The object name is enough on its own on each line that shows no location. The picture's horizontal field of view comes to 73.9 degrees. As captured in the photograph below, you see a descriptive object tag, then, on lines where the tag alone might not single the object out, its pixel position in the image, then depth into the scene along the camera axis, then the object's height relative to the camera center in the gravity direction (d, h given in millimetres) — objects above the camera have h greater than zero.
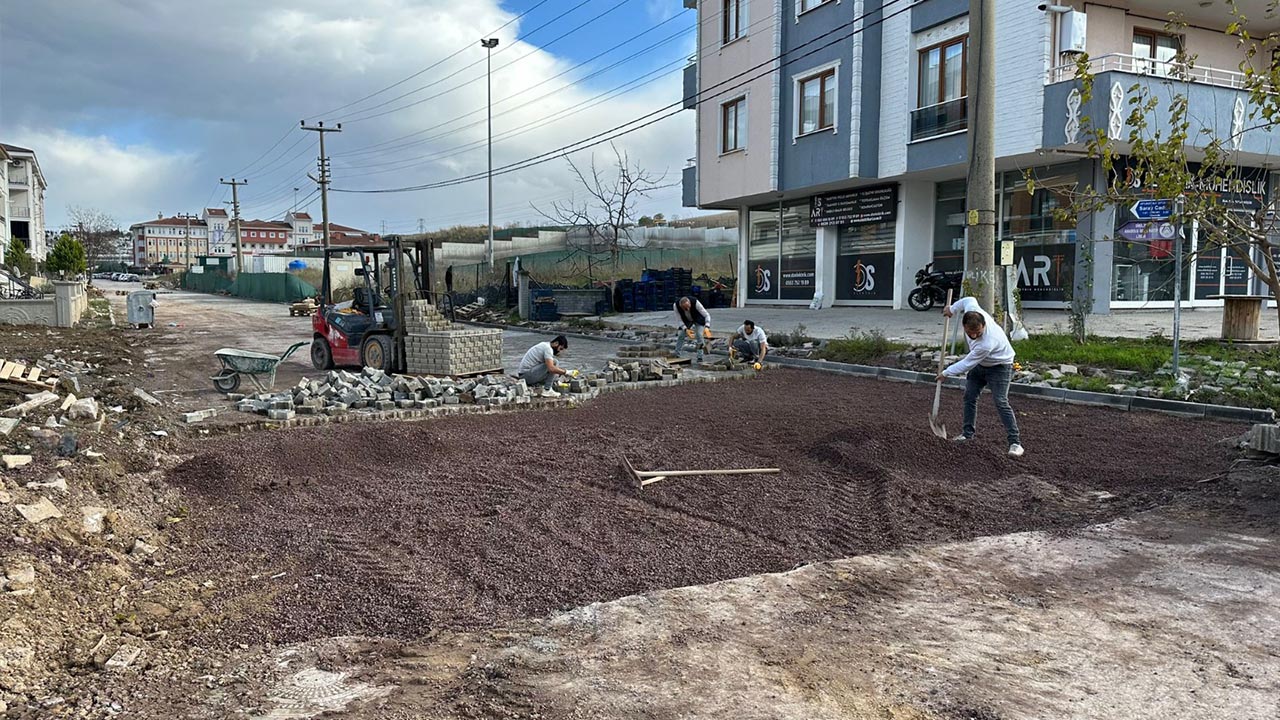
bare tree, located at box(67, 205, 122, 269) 82988 +5605
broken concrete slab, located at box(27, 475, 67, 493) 5879 -1362
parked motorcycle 20797 +207
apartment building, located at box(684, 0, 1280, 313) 17719 +3914
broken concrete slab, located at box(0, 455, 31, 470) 6316 -1291
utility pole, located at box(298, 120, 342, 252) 46641 +6217
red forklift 13484 -323
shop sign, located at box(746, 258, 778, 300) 27922 +467
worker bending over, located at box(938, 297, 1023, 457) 8133 -661
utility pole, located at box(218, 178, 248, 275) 64062 +6345
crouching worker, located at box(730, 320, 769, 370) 14945 -887
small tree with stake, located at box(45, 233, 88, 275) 43562 +1634
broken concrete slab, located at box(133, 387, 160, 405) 10508 -1343
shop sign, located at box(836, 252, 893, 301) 23422 +535
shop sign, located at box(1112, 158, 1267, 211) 7941 +1099
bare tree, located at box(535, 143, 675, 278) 30453 +2491
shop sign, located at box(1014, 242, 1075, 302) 19031 +609
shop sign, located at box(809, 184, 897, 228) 22828 +2491
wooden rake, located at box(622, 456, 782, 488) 7070 -1518
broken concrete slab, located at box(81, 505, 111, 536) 5479 -1517
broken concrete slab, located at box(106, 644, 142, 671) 3744 -1644
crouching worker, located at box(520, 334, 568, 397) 11539 -992
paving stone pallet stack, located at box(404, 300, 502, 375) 13148 -839
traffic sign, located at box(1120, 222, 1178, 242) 9758 +784
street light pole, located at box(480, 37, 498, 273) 37250 +10888
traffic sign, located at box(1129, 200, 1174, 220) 9531 +990
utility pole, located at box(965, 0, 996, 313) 12125 +2081
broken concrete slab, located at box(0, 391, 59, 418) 8391 -1182
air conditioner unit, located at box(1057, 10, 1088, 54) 16984 +5324
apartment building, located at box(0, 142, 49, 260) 63094 +7095
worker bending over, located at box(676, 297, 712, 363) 16609 -500
